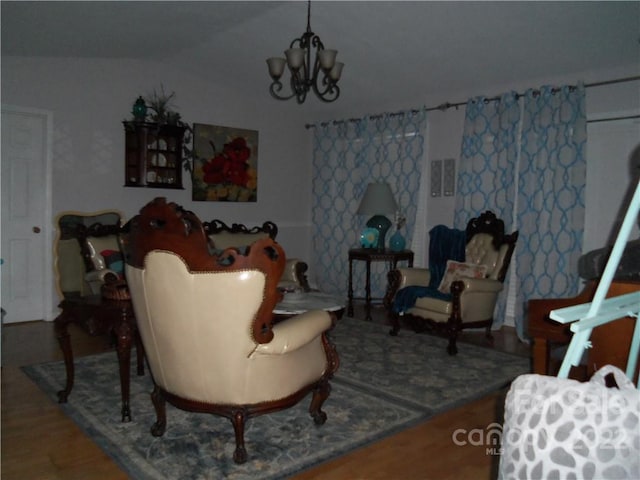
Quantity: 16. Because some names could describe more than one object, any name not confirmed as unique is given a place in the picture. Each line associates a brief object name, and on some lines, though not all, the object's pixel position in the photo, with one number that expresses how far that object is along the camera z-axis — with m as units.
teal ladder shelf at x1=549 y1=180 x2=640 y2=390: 1.04
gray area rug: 2.24
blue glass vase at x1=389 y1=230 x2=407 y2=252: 5.59
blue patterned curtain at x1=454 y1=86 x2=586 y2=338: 4.44
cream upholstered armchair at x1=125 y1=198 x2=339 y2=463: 2.01
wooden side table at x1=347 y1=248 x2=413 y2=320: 5.36
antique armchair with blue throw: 4.21
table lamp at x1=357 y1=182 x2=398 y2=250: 5.62
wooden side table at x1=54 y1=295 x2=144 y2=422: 2.61
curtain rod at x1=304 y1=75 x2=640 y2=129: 4.20
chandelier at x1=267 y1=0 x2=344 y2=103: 3.33
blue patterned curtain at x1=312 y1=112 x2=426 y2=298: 5.85
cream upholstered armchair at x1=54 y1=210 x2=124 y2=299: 4.51
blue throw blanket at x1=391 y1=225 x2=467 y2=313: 4.59
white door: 4.93
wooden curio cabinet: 5.50
